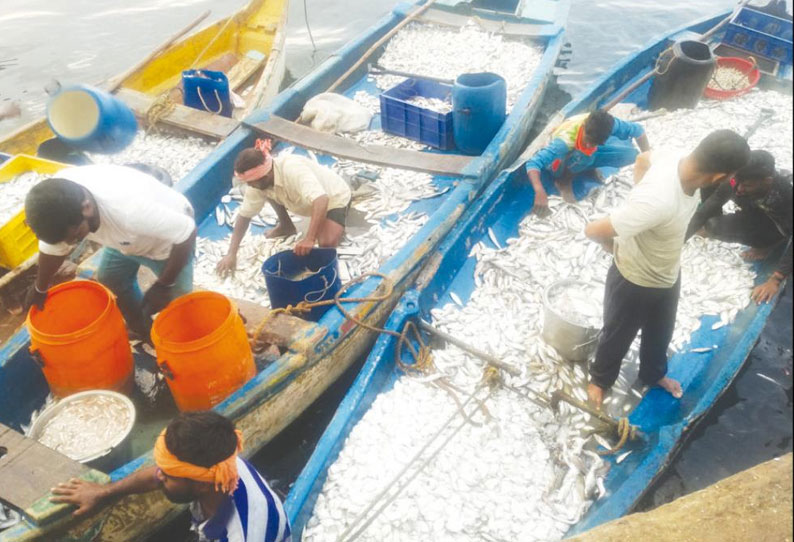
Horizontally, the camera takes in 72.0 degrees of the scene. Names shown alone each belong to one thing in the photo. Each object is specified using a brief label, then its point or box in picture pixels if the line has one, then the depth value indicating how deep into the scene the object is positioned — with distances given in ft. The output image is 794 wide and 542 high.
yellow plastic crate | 18.56
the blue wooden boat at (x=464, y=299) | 11.71
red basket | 25.13
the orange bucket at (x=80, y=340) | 12.37
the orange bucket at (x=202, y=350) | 11.87
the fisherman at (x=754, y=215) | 15.07
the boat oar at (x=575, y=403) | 12.52
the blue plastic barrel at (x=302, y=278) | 15.12
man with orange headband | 7.97
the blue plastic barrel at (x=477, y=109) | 21.27
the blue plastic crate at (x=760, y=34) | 26.07
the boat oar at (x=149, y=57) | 26.86
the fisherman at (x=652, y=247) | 9.64
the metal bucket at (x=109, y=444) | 12.00
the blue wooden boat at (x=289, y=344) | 11.58
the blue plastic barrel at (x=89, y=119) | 21.71
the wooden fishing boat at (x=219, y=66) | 24.86
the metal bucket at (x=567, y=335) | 14.37
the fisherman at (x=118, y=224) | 10.93
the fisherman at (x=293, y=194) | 15.67
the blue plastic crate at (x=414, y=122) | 22.88
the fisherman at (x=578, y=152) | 17.94
